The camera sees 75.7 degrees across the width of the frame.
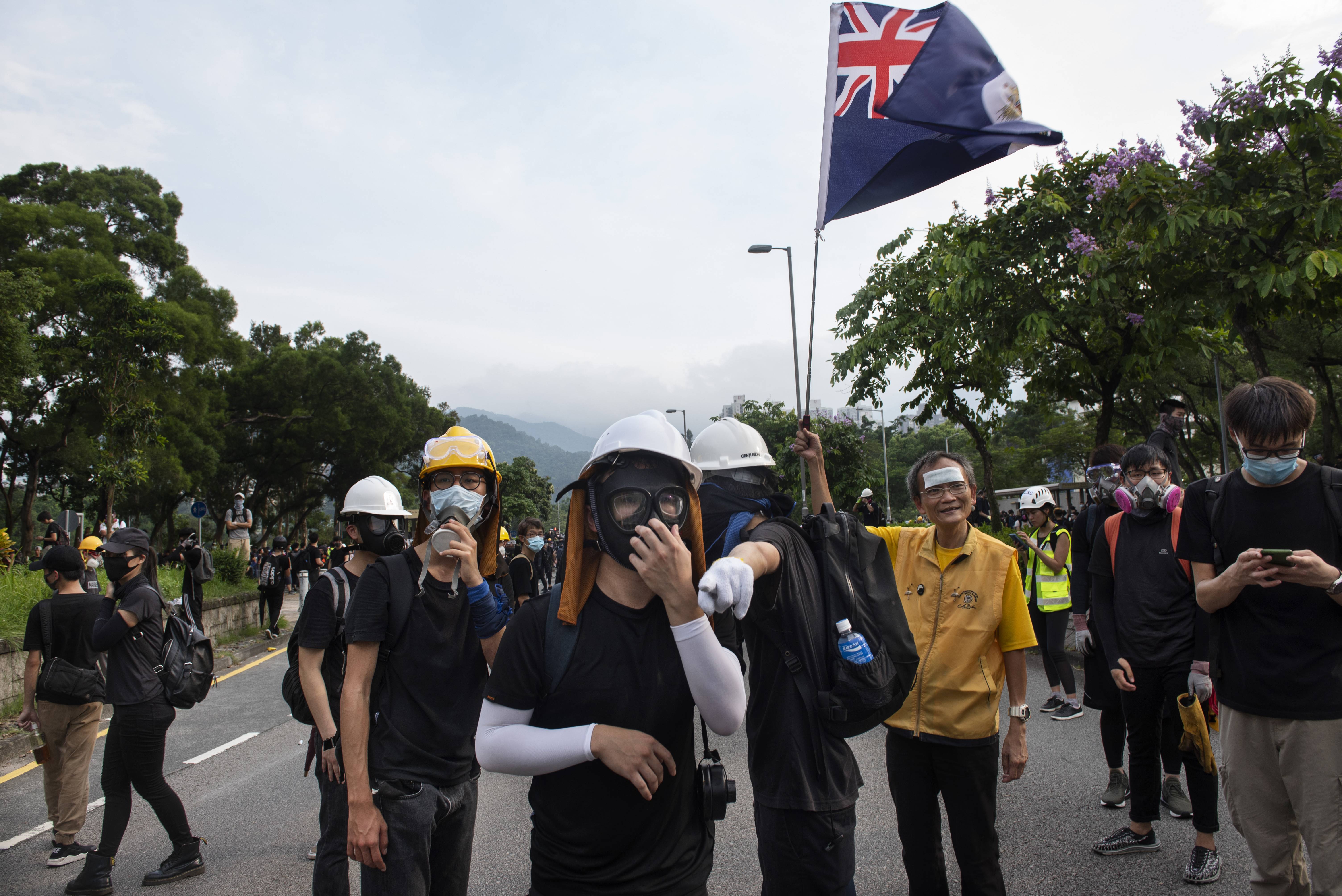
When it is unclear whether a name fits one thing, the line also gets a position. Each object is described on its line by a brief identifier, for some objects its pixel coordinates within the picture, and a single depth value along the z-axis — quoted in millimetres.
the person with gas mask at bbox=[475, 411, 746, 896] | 1916
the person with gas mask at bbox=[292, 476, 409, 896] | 2928
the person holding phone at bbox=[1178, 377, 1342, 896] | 2756
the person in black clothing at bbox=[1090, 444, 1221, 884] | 4117
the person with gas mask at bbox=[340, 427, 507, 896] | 2568
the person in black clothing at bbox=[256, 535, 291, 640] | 15758
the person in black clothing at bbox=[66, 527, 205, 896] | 4480
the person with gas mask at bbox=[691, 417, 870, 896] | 2514
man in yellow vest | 3117
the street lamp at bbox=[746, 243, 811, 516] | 4125
